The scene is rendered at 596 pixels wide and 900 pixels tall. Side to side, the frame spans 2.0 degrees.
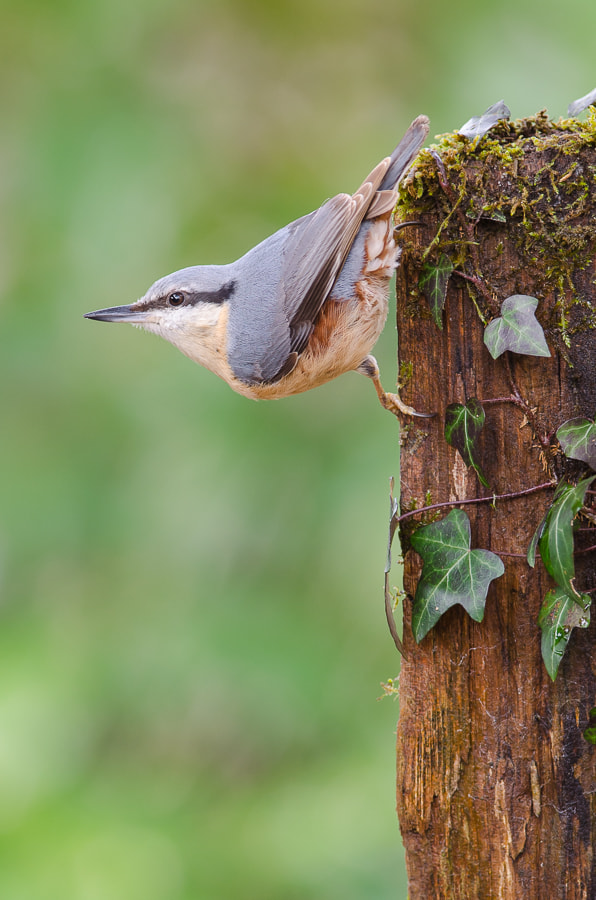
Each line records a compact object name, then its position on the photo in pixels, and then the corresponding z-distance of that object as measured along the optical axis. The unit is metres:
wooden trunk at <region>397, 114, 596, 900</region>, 5.29
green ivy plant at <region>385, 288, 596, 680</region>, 5.28
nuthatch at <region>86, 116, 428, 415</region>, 5.35
